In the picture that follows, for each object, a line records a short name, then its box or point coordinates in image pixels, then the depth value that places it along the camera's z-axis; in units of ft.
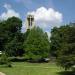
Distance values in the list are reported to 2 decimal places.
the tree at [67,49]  67.48
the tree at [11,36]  135.09
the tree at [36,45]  114.98
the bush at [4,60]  90.60
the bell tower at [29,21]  195.21
